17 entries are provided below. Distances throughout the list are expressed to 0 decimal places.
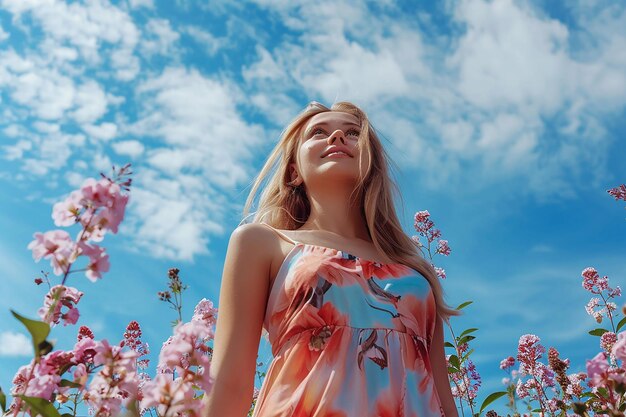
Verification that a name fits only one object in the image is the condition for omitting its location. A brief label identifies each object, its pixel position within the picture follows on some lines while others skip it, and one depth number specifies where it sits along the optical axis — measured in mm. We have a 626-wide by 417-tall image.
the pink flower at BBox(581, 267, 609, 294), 2057
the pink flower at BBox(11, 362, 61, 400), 623
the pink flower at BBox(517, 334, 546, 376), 1607
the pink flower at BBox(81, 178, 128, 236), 553
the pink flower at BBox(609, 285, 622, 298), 2024
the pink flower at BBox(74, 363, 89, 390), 666
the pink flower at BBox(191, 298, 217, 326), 1120
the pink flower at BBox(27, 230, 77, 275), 560
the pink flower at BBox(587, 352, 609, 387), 633
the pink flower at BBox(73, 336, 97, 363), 676
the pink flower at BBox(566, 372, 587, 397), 1456
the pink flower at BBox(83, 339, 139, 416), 545
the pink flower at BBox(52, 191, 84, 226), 563
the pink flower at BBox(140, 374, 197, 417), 475
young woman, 948
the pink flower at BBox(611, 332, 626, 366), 657
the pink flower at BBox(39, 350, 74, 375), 637
